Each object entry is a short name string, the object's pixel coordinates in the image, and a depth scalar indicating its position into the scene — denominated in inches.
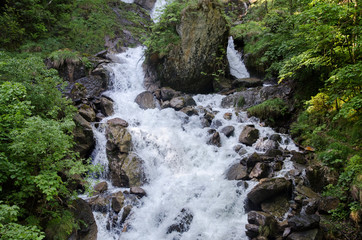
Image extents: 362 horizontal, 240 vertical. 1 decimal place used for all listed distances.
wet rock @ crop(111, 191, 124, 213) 307.7
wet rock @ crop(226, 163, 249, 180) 340.2
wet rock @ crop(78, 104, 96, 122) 458.6
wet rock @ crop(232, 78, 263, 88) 600.7
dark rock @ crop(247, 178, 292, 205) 292.4
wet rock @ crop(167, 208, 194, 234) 287.6
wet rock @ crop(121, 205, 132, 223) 300.0
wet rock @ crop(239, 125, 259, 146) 416.5
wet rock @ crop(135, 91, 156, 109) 561.9
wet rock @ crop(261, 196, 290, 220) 278.7
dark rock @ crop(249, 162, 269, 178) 331.3
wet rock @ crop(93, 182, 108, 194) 342.0
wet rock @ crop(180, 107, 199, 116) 521.7
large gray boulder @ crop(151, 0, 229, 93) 599.5
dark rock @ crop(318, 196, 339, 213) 259.8
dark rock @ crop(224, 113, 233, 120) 500.8
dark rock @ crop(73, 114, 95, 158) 382.5
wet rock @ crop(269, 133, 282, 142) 405.7
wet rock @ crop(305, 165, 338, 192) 291.4
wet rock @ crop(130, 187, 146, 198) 335.6
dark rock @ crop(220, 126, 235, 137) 446.6
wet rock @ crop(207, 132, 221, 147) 430.0
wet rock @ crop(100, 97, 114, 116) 508.3
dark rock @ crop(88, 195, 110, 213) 306.8
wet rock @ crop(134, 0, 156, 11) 1152.8
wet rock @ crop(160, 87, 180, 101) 597.9
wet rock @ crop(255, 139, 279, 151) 390.0
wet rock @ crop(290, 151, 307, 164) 344.5
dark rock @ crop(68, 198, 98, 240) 260.1
